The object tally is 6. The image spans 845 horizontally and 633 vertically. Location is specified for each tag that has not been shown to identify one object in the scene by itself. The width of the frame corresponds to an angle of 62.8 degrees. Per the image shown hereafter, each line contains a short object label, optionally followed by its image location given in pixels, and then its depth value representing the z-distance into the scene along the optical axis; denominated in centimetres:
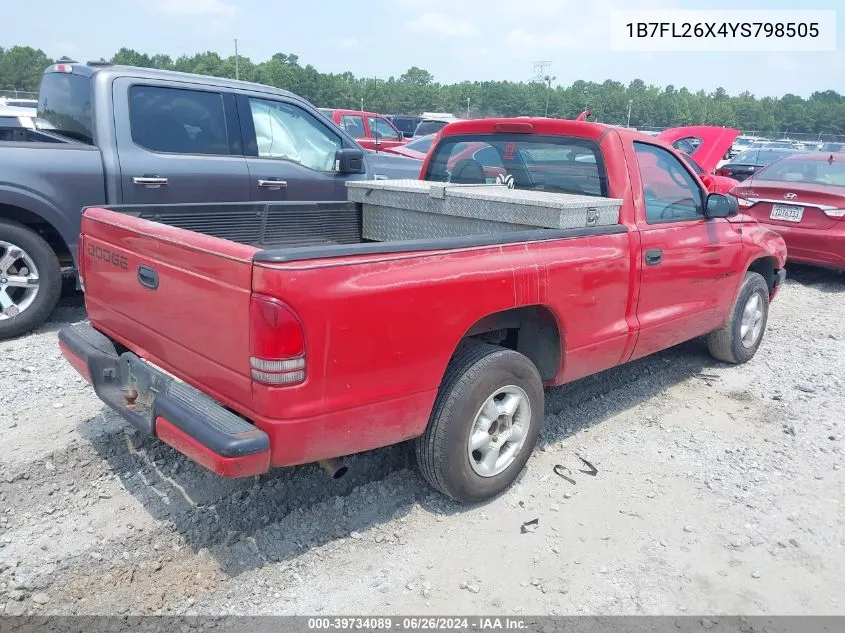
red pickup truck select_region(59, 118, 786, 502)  251
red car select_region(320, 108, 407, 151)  1491
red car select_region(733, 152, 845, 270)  785
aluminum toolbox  359
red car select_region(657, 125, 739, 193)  892
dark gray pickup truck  509
